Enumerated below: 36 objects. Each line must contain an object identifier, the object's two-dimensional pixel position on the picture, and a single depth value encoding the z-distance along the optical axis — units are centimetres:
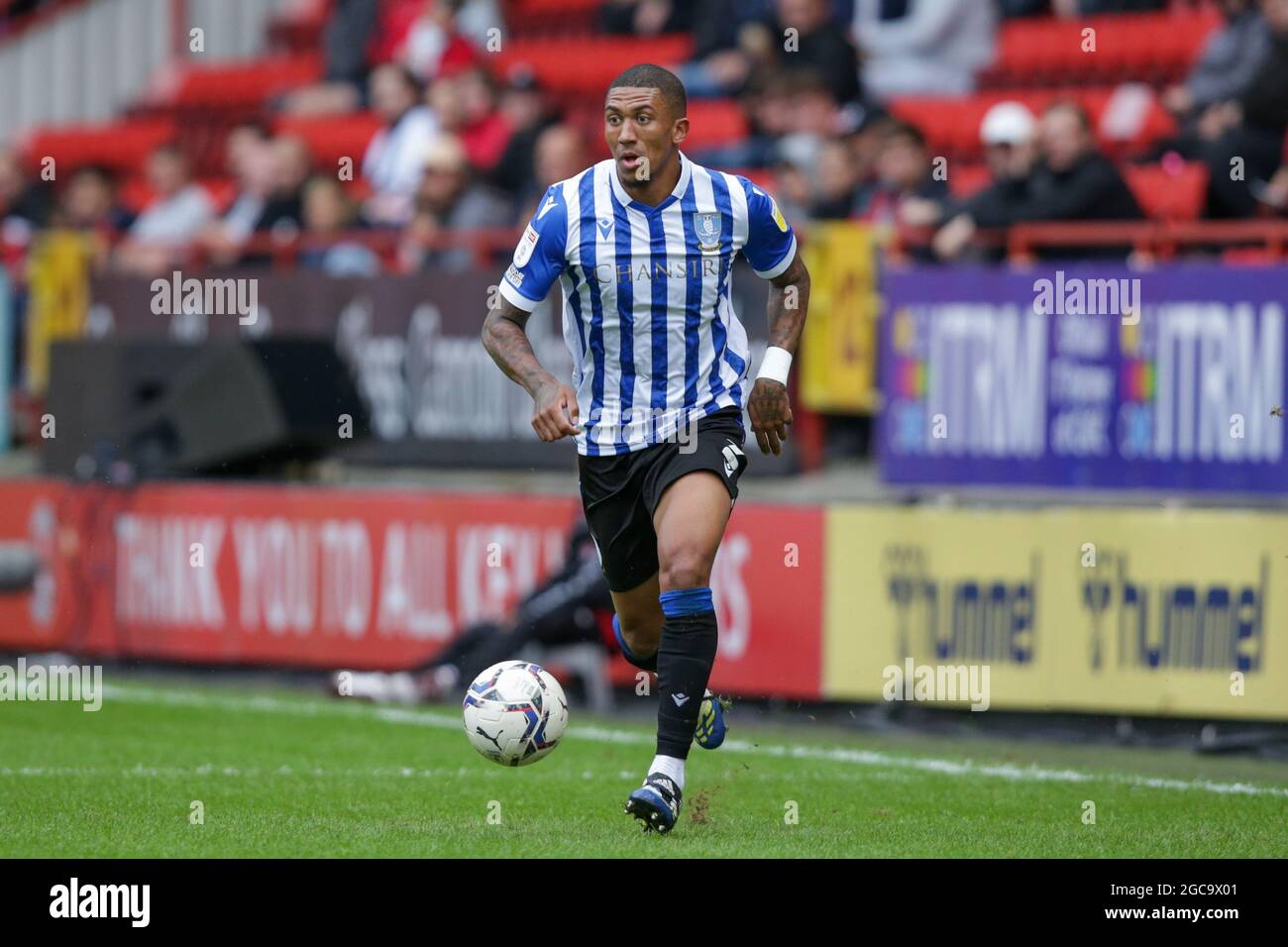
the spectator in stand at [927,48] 1548
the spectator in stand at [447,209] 1411
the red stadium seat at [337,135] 1781
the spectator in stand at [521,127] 1476
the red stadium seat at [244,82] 2000
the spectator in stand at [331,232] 1448
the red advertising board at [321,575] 1175
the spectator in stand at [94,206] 1717
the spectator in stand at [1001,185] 1179
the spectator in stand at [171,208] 1653
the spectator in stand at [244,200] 1479
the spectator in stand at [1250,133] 1158
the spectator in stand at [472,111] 1579
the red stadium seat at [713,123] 1526
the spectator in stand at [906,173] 1257
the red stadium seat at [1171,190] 1267
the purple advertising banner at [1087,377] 1071
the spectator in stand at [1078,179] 1158
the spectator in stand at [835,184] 1284
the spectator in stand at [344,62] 1852
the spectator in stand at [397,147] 1549
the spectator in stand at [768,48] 1459
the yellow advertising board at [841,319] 1208
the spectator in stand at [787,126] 1377
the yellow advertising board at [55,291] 1509
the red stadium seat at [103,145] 1989
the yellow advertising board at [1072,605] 1048
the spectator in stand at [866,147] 1304
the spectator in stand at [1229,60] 1288
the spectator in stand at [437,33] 1770
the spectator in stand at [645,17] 1723
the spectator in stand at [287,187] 1529
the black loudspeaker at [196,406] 1335
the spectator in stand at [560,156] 1351
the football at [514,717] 753
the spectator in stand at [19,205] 1783
